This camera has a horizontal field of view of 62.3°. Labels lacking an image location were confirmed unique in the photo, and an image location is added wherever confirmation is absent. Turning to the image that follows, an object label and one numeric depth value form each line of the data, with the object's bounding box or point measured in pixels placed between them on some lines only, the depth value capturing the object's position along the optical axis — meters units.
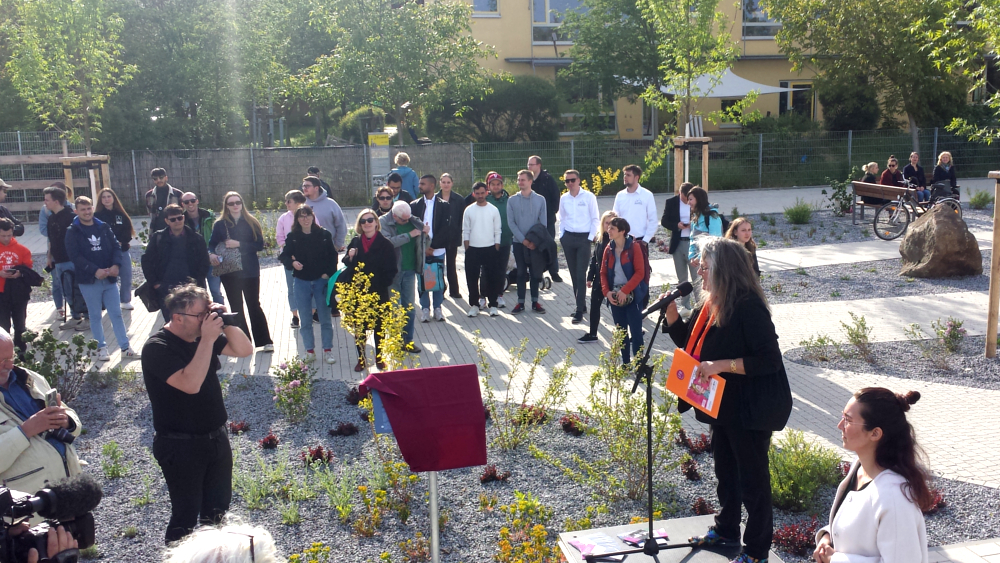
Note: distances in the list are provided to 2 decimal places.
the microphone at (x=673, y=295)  4.36
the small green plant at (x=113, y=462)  6.21
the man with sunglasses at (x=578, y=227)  10.48
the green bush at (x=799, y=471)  5.52
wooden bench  16.66
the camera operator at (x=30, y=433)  4.05
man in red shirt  8.84
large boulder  12.41
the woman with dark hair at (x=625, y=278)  8.34
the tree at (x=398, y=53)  24.12
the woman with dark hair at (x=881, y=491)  3.05
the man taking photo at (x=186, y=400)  4.30
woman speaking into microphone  4.35
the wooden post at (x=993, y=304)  8.50
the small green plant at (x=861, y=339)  8.77
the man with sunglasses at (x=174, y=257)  8.51
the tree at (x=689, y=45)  16.91
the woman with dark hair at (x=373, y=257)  8.62
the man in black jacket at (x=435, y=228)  10.98
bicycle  16.42
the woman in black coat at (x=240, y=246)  9.30
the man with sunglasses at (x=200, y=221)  9.87
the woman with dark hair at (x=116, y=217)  10.84
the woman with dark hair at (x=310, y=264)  8.89
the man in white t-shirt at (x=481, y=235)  10.73
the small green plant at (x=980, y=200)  19.78
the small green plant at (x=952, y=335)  8.92
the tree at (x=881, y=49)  25.80
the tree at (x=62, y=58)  18.11
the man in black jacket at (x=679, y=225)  10.38
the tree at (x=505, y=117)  28.11
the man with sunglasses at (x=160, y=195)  12.07
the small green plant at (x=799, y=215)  18.17
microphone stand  4.48
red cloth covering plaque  4.17
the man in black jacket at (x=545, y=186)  12.41
